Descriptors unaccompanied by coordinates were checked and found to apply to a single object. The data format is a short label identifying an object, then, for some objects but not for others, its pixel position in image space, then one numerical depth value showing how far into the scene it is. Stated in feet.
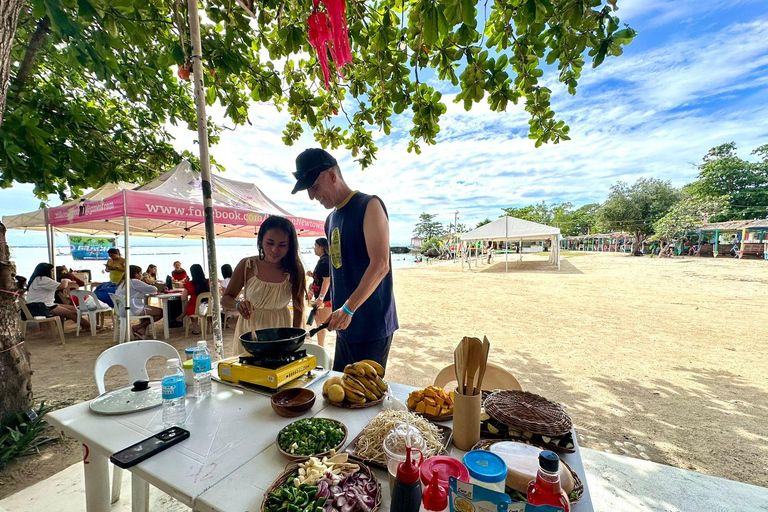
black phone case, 3.56
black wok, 5.22
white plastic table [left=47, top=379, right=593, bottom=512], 3.20
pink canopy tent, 14.42
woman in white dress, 9.14
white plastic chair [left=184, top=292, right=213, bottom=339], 19.42
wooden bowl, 4.67
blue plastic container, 2.49
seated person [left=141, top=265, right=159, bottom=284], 28.69
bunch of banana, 5.07
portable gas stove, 5.40
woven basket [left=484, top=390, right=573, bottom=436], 3.91
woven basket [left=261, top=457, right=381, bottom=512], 2.94
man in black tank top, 6.73
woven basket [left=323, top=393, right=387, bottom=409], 5.00
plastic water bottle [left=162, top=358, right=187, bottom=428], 4.52
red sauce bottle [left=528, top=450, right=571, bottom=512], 2.31
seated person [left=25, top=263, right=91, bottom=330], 19.15
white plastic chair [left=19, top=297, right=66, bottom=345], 17.74
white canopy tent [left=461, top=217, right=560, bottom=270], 65.48
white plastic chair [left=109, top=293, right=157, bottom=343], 18.33
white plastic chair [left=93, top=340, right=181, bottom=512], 6.79
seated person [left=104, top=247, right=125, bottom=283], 22.27
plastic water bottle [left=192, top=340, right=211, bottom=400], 5.55
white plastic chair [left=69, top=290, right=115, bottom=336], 20.31
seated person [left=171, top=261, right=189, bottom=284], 29.01
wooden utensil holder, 3.80
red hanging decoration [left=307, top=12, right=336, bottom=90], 6.68
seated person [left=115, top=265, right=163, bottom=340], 19.77
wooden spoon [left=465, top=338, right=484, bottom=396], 3.51
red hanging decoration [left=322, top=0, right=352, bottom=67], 5.90
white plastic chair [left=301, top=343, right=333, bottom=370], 8.09
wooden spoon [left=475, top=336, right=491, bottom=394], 3.46
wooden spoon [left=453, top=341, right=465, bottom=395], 3.61
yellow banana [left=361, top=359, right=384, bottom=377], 5.79
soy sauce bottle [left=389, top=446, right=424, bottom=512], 2.67
